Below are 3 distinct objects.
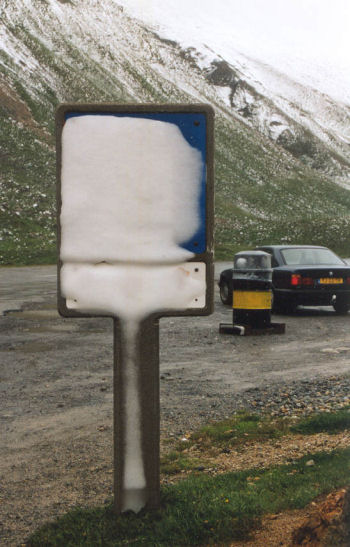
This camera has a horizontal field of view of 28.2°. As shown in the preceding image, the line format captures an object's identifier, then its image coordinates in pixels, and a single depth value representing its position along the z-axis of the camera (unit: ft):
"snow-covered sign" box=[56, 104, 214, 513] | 10.15
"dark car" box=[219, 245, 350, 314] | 45.11
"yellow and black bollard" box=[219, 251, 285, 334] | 38.01
